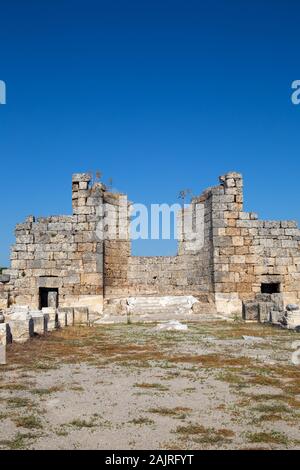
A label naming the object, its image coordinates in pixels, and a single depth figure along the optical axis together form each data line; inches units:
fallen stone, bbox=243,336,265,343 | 426.6
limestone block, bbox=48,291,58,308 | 733.3
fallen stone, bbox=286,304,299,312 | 538.1
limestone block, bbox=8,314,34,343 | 422.6
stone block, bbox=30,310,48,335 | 484.1
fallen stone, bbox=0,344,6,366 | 325.1
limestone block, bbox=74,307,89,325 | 629.9
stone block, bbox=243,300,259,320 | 630.5
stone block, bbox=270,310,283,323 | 571.5
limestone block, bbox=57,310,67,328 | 580.7
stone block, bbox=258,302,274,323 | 609.9
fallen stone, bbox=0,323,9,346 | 380.8
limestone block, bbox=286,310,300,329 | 517.7
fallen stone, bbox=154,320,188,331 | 522.6
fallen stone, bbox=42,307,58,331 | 528.1
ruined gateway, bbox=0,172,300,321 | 729.0
